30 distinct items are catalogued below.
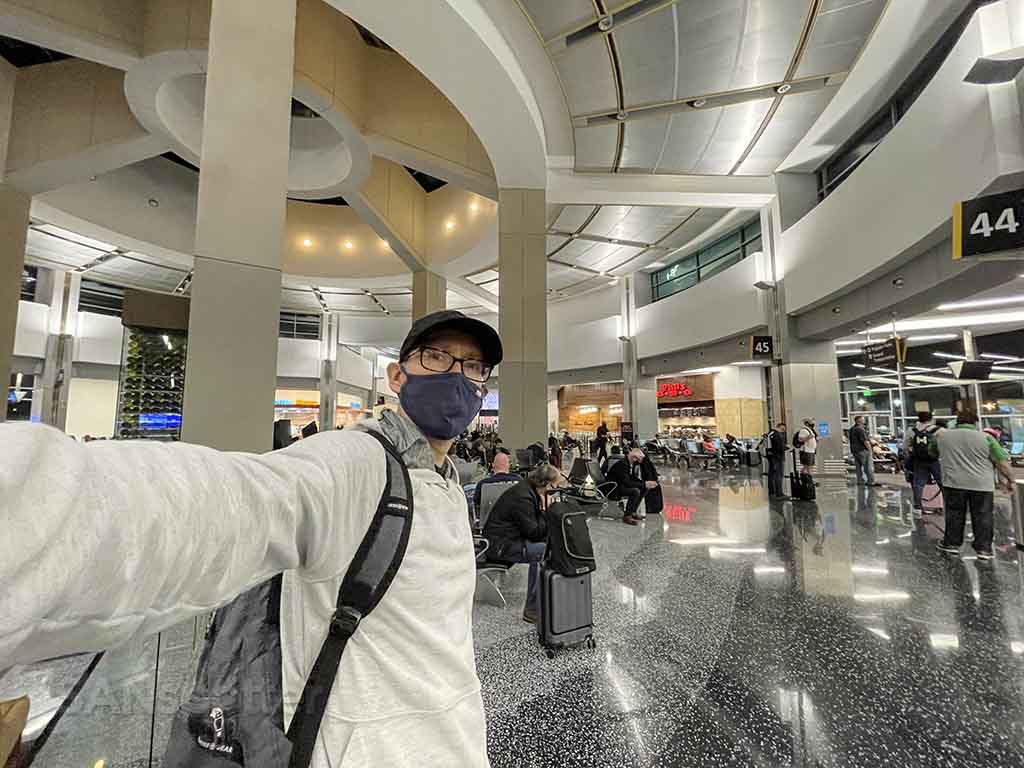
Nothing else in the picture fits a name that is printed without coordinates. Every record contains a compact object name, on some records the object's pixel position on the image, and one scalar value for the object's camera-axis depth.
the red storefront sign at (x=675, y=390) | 21.47
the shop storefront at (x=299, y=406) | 21.84
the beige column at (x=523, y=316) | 8.30
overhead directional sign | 9.15
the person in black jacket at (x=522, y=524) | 3.78
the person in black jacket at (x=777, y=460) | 9.72
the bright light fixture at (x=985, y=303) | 10.04
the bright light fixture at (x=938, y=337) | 13.81
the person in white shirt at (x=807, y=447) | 8.95
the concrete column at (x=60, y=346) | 14.53
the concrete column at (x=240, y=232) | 3.20
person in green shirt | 4.88
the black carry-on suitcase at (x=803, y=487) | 8.80
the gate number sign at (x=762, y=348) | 11.95
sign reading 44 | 4.68
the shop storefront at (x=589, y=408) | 23.72
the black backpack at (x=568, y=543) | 3.15
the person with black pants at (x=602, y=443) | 10.63
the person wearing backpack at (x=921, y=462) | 7.59
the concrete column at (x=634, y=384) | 18.91
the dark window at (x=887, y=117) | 7.26
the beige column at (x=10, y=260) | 7.74
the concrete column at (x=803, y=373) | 11.45
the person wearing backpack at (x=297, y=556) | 0.41
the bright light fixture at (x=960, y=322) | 11.50
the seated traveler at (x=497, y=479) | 4.77
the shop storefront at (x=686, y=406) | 20.25
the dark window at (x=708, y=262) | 14.28
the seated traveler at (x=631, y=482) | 7.39
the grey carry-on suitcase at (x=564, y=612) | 3.00
